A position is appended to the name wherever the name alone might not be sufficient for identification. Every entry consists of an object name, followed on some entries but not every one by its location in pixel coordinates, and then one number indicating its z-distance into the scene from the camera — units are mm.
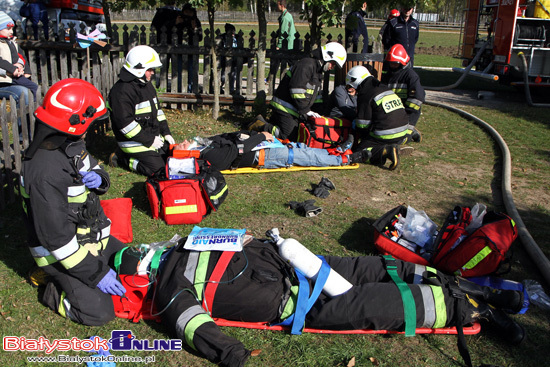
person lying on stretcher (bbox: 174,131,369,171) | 6520
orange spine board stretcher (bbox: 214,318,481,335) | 3516
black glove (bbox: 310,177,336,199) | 6008
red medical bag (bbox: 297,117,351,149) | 7520
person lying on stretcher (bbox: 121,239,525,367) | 3436
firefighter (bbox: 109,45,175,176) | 6203
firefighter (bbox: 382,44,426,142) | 7801
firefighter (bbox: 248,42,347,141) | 7512
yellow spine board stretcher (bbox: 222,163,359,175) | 6705
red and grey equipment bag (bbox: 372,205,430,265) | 4383
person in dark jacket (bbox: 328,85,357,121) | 7906
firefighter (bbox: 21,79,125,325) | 3250
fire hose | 4281
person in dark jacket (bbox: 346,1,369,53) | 8578
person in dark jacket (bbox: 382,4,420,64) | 10391
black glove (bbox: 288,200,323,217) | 5422
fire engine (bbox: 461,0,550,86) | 11492
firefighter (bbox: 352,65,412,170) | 6961
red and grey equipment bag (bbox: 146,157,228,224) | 5113
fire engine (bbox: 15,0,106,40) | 11094
